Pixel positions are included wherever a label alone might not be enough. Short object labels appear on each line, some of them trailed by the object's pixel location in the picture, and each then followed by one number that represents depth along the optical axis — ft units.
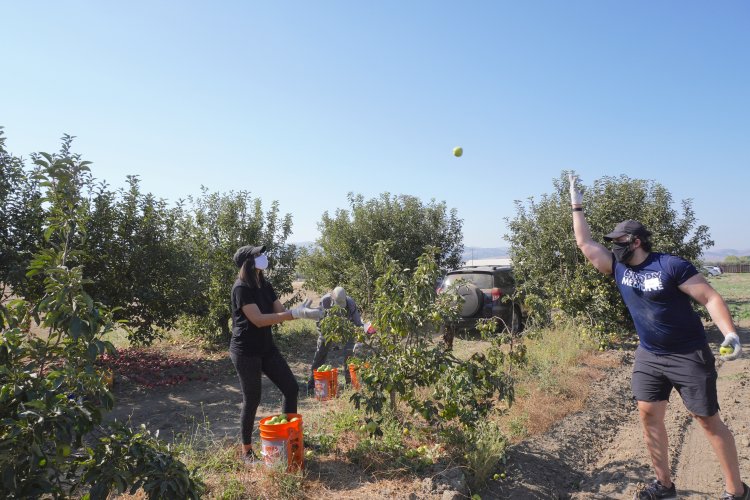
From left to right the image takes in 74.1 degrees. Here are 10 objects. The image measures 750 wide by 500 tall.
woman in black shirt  12.58
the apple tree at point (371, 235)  44.57
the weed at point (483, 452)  11.96
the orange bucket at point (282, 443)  11.39
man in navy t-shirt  10.54
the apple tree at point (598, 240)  29.32
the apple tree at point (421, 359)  12.27
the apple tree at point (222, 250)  30.04
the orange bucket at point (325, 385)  19.20
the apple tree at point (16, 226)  20.43
